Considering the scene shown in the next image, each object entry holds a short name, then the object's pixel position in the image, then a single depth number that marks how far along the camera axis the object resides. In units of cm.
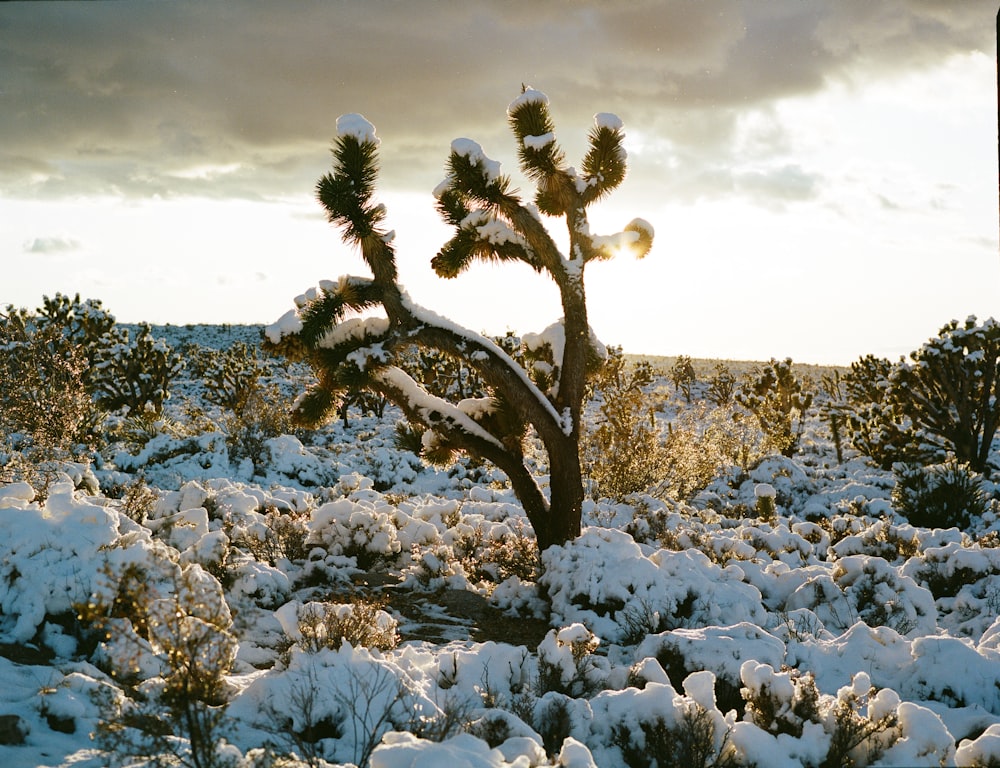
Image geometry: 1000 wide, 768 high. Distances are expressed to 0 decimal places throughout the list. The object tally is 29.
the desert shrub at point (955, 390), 1598
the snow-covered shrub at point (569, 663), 499
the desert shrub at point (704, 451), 1424
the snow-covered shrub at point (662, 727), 385
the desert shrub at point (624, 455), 1311
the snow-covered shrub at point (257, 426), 1518
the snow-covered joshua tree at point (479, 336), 789
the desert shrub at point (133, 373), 2272
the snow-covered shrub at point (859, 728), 381
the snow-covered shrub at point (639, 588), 698
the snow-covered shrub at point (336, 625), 497
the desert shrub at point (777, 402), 1994
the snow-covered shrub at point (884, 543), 956
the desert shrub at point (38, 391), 998
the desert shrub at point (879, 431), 1761
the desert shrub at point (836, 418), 2095
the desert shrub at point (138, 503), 821
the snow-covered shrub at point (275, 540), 852
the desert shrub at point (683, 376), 4050
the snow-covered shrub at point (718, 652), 506
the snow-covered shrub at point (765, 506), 1288
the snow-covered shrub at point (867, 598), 701
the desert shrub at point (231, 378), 2752
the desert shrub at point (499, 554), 886
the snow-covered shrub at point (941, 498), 1209
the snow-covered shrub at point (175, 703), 316
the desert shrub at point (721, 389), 3207
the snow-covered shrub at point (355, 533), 910
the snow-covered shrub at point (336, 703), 389
